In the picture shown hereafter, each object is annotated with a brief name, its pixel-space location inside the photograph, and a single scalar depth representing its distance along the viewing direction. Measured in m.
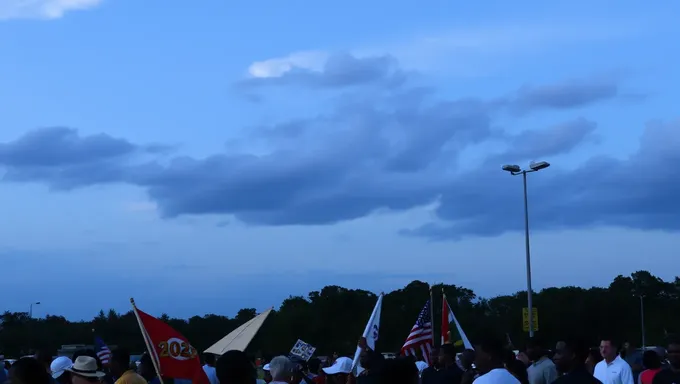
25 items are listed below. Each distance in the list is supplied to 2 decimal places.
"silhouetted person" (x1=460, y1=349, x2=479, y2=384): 11.63
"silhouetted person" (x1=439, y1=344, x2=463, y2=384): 12.20
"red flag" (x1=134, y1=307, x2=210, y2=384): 11.27
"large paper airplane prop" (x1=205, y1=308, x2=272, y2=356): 11.52
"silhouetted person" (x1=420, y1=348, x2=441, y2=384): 12.29
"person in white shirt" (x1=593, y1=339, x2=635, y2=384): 11.43
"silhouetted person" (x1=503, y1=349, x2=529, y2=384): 10.73
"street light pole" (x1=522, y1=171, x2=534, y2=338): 35.31
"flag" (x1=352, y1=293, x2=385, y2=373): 18.41
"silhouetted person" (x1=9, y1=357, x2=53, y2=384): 6.49
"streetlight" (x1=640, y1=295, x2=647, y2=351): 79.50
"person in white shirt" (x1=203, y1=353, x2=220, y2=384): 13.55
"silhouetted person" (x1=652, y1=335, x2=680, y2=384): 10.25
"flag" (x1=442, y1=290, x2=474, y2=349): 22.33
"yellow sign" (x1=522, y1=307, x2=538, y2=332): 36.41
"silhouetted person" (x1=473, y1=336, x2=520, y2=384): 8.00
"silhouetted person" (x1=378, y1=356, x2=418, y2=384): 5.64
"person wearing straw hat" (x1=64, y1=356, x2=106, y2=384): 7.96
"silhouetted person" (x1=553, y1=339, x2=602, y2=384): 7.36
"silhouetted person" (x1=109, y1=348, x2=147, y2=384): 10.22
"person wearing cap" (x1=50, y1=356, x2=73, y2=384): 10.27
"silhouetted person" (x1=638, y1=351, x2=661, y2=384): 12.86
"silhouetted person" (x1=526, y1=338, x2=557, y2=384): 12.15
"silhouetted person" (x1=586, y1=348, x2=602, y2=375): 12.48
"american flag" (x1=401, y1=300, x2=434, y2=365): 19.73
